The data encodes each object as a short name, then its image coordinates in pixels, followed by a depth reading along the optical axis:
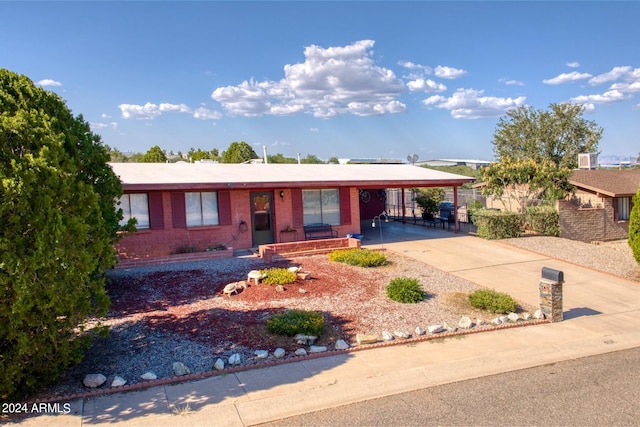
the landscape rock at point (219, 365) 6.39
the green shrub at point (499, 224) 18.30
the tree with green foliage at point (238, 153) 43.47
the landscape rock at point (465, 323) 8.30
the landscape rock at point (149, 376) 6.05
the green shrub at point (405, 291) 9.78
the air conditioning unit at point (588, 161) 27.97
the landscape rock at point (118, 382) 5.86
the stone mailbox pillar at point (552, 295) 8.75
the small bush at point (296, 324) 7.59
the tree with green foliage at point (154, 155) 37.19
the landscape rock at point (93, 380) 5.81
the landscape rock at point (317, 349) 7.10
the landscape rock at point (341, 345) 7.21
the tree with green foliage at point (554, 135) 40.72
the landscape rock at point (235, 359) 6.54
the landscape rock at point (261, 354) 6.84
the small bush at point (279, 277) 10.68
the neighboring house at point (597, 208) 20.50
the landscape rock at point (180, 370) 6.20
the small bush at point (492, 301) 9.18
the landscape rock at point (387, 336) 7.62
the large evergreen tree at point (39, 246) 4.95
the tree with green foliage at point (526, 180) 20.58
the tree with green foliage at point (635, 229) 12.48
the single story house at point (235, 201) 14.70
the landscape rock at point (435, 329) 8.00
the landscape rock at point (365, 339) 7.41
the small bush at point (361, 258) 12.99
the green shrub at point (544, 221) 19.31
